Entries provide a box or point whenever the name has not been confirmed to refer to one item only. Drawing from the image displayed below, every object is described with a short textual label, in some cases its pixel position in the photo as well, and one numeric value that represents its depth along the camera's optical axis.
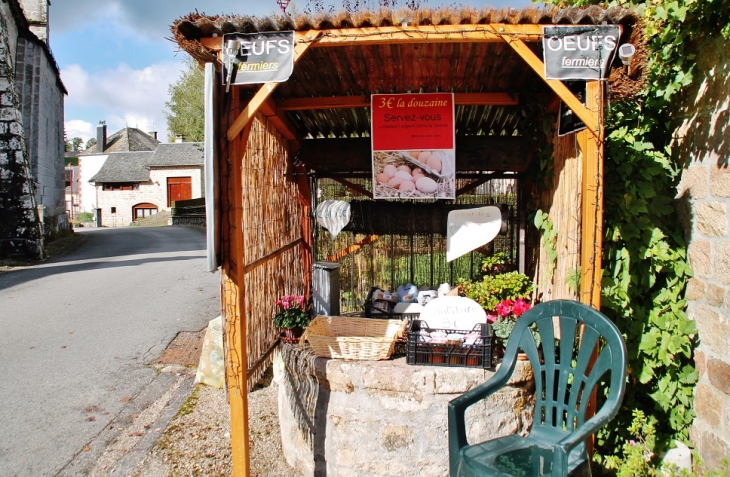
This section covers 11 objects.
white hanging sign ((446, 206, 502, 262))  4.98
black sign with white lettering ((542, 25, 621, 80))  3.22
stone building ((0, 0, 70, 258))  12.52
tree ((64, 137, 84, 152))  88.28
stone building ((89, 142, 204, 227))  37.38
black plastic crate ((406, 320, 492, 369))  3.52
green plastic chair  2.52
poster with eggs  4.71
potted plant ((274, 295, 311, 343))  4.76
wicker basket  3.68
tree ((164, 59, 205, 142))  35.19
